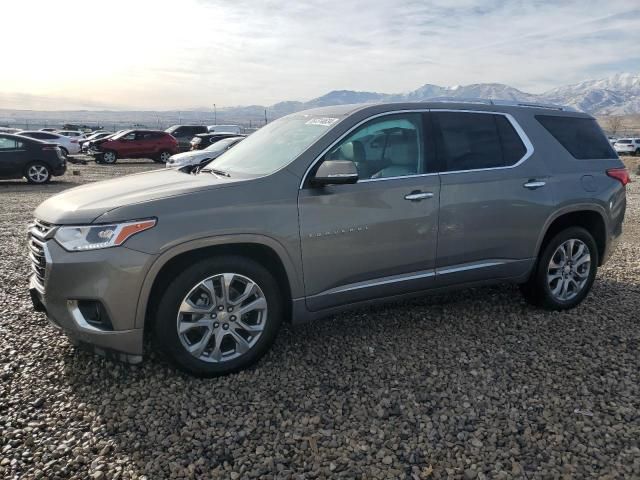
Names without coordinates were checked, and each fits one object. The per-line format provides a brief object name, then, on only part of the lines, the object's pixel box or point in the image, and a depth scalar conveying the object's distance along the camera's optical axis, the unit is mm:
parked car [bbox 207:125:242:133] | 35309
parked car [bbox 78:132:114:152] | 28441
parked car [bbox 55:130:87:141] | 37638
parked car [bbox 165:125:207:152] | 29859
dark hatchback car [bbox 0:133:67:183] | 14281
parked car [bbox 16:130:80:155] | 24961
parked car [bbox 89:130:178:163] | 24109
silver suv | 3066
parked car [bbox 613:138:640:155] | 40394
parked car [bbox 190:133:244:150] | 22625
